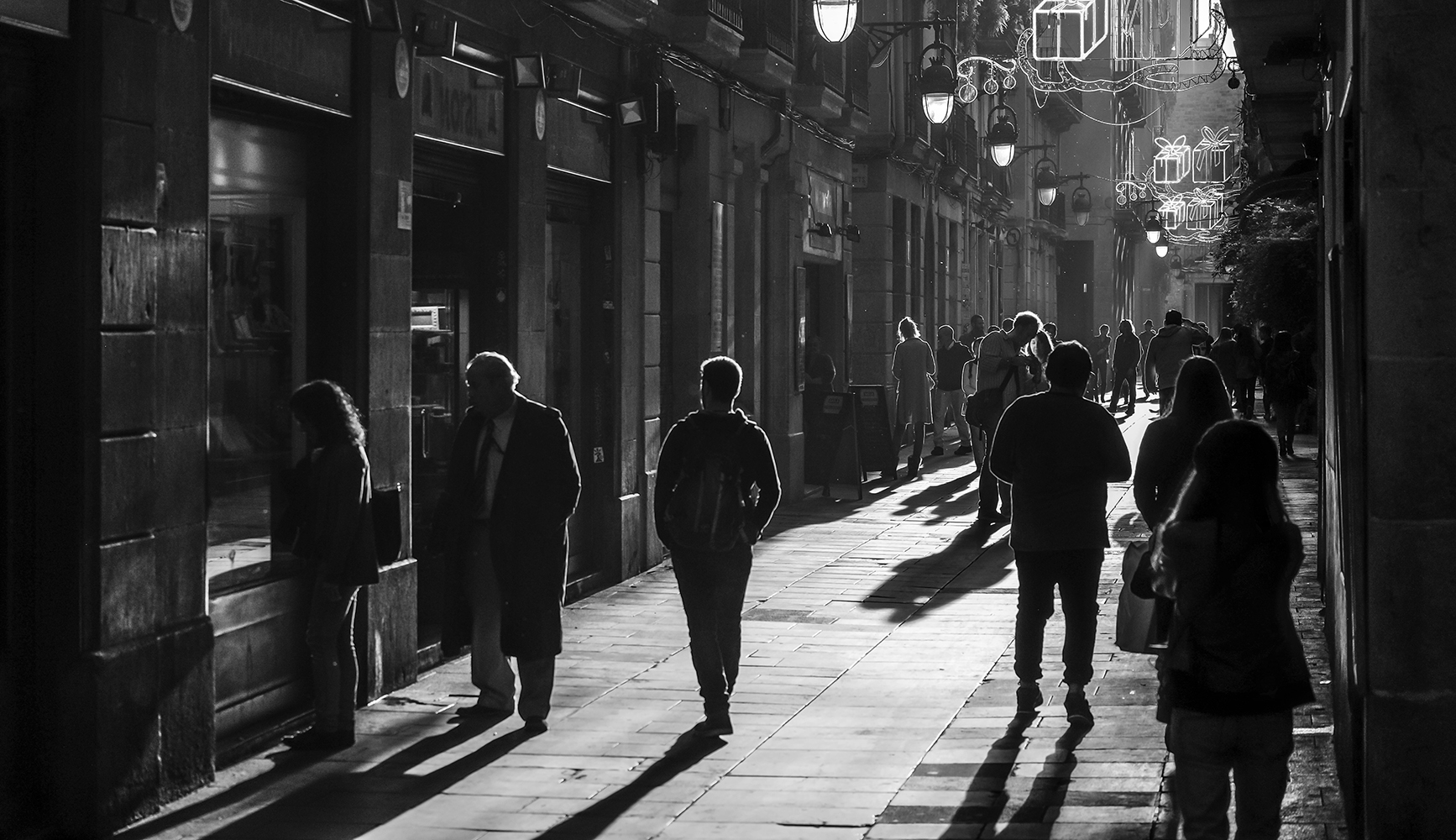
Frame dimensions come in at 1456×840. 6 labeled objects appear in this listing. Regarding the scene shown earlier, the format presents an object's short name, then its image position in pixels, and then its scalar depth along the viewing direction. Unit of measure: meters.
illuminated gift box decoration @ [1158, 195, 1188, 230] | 40.09
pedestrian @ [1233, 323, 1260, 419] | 31.38
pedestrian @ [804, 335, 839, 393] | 21.55
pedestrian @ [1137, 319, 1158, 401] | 38.84
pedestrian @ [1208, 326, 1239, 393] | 31.67
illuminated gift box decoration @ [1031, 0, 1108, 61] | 45.21
